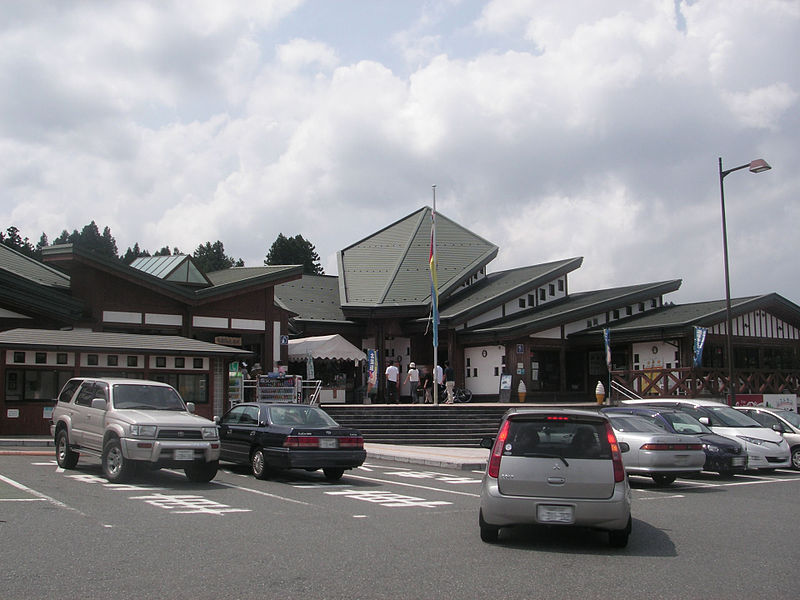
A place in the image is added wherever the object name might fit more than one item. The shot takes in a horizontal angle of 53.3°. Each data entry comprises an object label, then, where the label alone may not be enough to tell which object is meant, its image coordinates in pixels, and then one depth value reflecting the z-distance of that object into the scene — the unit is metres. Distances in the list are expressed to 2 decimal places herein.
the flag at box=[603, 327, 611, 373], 31.69
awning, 32.25
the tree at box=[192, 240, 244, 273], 111.12
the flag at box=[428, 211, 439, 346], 28.87
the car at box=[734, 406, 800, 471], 20.09
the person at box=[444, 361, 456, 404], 31.69
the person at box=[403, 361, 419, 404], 32.56
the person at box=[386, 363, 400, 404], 32.97
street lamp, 24.28
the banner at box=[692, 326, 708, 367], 31.00
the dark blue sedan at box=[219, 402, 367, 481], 15.27
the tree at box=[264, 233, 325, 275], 95.69
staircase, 25.47
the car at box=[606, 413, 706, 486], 15.74
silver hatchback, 9.03
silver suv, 14.02
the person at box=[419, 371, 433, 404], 33.25
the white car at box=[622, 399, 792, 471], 18.75
